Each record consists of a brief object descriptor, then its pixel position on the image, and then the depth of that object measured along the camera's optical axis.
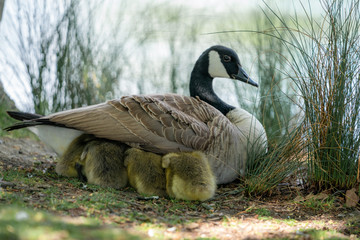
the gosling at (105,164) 7.77
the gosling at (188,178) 7.38
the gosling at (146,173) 7.59
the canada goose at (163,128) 7.96
